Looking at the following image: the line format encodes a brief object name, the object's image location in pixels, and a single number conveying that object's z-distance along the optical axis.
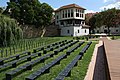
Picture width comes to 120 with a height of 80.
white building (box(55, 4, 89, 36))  20.98
